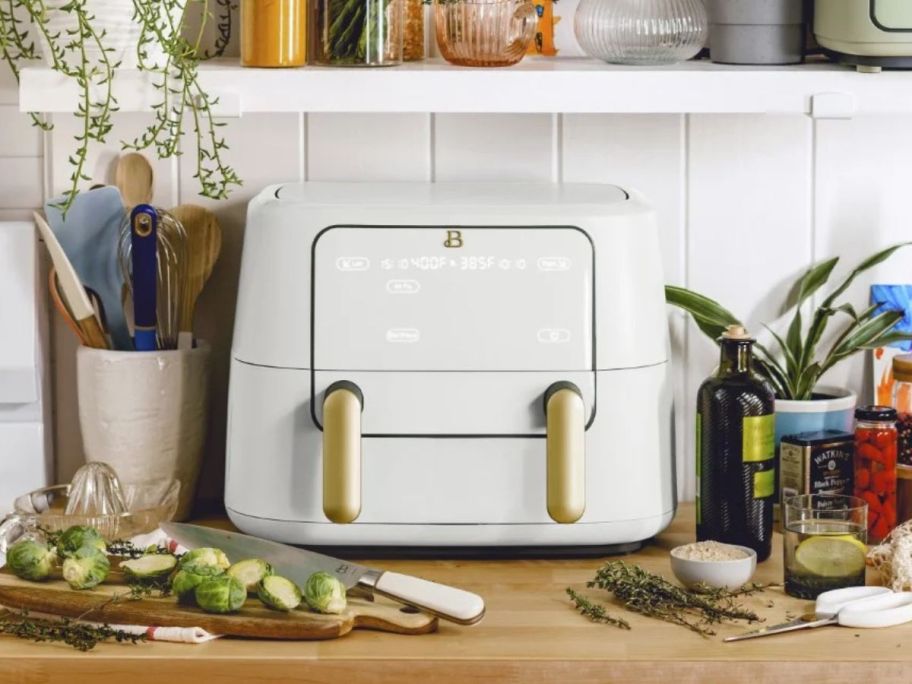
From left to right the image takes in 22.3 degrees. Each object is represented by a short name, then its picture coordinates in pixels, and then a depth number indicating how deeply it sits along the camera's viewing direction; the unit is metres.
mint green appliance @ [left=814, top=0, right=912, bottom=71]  1.92
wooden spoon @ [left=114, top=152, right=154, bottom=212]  2.15
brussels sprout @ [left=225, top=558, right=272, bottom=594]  1.84
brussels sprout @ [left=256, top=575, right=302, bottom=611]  1.81
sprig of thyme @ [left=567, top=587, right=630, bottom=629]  1.84
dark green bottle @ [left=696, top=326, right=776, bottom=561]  1.97
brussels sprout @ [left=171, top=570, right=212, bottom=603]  1.83
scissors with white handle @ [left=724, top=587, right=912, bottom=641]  1.82
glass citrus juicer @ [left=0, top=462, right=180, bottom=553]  1.99
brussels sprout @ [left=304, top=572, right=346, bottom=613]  1.81
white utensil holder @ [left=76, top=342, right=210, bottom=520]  2.08
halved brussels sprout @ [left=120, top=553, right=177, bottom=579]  1.86
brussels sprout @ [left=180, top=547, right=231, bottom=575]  1.84
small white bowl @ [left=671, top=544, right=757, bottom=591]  1.89
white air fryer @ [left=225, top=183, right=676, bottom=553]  1.95
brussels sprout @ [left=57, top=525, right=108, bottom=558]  1.88
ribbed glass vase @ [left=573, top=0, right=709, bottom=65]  2.01
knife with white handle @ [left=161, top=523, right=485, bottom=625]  1.81
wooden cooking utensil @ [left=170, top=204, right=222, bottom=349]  2.15
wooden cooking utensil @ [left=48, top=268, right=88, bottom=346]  2.11
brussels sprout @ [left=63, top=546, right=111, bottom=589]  1.84
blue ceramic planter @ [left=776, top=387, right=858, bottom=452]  2.10
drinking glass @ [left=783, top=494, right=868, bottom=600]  1.89
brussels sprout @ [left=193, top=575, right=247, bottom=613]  1.80
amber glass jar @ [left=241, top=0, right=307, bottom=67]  2.00
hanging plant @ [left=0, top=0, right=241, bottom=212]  1.96
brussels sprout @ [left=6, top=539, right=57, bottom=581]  1.86
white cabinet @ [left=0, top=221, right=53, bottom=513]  2.13
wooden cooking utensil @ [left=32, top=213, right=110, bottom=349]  2.07
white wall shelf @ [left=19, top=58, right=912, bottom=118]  1.96
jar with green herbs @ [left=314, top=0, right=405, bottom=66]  2.00
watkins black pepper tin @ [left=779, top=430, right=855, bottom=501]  2.03
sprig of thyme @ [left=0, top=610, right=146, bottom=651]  1.79
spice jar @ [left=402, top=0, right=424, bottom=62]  2.08
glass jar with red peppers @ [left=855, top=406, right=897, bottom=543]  2.02
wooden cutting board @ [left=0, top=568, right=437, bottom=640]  1.80
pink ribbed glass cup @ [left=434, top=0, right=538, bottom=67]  2.00
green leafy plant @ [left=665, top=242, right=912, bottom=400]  2.14
